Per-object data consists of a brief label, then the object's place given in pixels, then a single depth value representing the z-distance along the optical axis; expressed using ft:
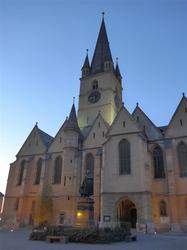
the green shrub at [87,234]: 51.37
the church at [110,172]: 97.04
